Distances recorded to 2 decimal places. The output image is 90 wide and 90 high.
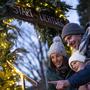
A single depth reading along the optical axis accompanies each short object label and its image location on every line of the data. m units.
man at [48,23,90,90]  1.93
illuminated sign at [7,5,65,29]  5.92
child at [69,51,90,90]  2.27
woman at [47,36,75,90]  3.02
